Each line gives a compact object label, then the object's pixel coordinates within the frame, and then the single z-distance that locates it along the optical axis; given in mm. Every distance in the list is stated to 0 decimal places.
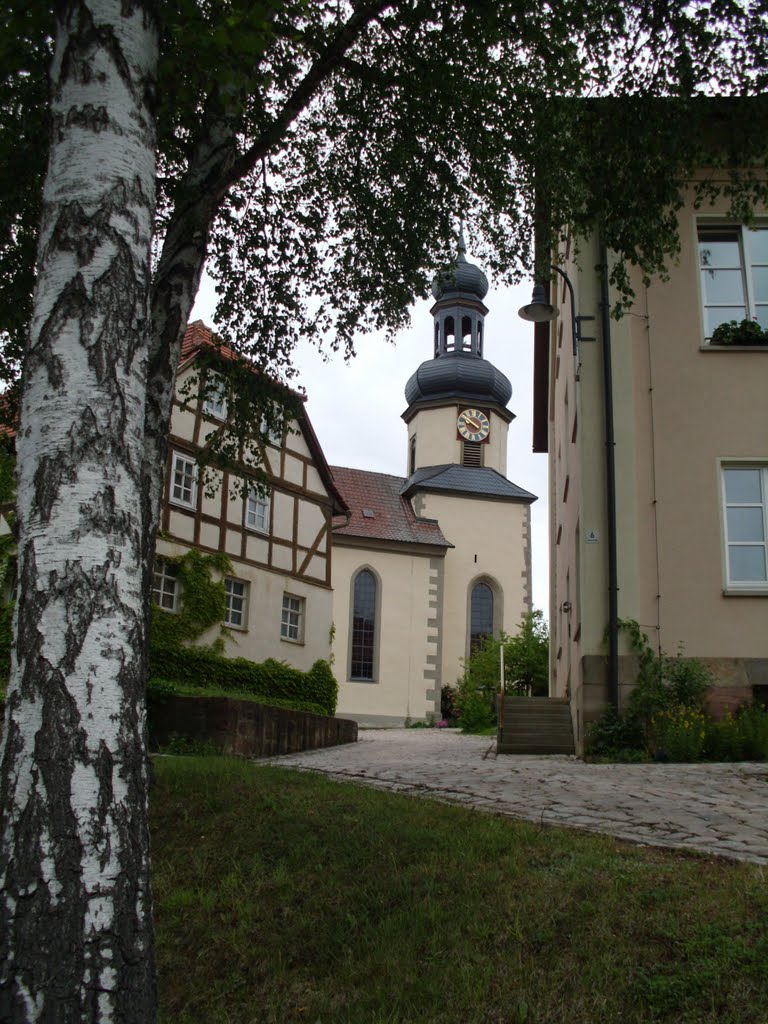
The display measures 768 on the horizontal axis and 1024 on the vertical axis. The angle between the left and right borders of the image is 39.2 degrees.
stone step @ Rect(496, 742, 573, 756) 14695
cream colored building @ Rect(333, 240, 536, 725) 39219
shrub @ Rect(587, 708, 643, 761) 12297
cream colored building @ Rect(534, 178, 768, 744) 12859
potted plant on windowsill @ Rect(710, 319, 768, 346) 13750
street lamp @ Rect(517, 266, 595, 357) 14180
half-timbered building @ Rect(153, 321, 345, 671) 22266
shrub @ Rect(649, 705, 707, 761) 11695
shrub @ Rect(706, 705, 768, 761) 11766
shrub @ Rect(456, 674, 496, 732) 27953
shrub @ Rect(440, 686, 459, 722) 39500
